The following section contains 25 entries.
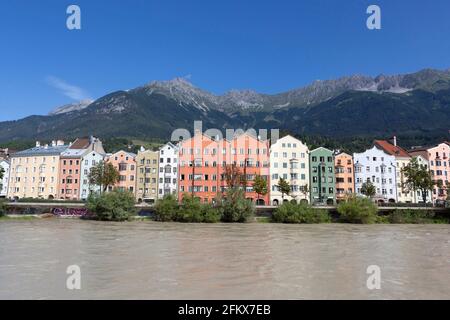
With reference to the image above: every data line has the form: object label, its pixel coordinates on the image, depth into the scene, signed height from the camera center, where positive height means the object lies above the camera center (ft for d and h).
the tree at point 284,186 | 273.54 +12.39
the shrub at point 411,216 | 213.25 -7.67
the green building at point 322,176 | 304.30 +22.06
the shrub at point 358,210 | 206.49 -3.99
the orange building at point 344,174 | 308.40 +23.88
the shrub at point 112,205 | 199.62 -0.89
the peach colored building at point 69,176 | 318.86 +23.44
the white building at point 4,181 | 331.98 +20.06
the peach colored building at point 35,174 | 321.93 +26.16
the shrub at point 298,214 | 206.69 -6.12
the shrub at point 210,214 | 203.00 -5.85
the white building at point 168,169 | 306.76 +28.07
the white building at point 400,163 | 309.16 +33.72
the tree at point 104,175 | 274.36 +21.20
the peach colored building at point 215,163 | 291.79 +31.69
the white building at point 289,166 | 300.20 +30.01
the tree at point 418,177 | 254.68 +17.50
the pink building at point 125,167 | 313.32 +30.49
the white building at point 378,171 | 310.45 +26.42
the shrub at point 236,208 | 204.03 -2.63
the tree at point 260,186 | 267.22 +12.18
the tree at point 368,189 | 272.92 +10.06
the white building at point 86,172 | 318.45 +26.90
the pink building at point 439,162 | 317.83 +34.68
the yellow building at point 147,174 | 309.22 +24.23
